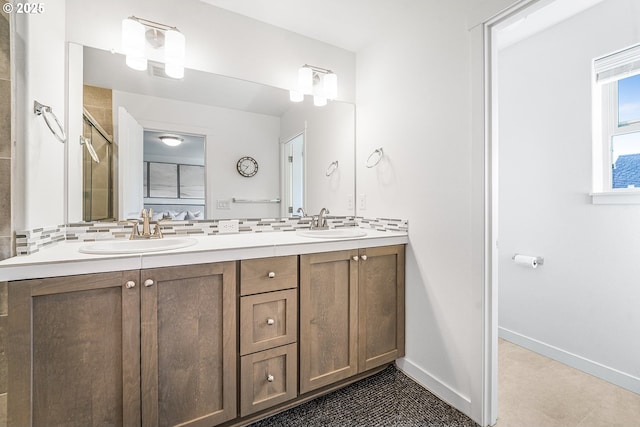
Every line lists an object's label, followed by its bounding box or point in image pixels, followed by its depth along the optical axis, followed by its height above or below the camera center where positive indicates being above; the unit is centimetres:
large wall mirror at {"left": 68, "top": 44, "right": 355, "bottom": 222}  155 +44
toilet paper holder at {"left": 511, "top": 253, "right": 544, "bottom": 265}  213 -35
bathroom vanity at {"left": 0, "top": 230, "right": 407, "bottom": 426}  101 -51
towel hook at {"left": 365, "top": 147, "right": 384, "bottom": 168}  209 +40
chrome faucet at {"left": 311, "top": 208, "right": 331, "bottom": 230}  218 -7
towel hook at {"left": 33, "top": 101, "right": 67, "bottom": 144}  120 +42
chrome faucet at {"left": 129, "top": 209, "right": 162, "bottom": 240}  157 -10
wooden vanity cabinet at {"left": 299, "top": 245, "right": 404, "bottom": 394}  153 -58
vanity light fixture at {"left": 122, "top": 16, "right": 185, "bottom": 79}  155 +96
